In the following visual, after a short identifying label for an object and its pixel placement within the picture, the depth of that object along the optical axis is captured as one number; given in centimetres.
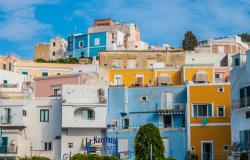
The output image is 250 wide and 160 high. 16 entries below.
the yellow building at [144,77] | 6353
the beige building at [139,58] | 7294
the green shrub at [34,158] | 5203
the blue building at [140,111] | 5656
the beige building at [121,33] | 9119
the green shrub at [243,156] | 4578
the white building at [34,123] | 5725
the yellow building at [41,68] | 7475
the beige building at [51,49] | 9894
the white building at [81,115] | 5691
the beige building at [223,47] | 8300
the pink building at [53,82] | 6194
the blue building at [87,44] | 9025
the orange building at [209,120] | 5403
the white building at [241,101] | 4653
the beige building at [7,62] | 8394
